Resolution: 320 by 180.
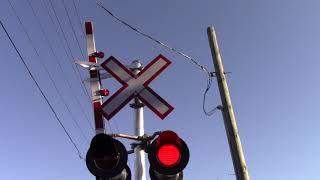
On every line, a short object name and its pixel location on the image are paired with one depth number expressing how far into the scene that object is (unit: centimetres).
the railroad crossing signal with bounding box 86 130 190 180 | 312
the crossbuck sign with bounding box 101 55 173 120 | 418
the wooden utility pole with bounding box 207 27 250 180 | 723
